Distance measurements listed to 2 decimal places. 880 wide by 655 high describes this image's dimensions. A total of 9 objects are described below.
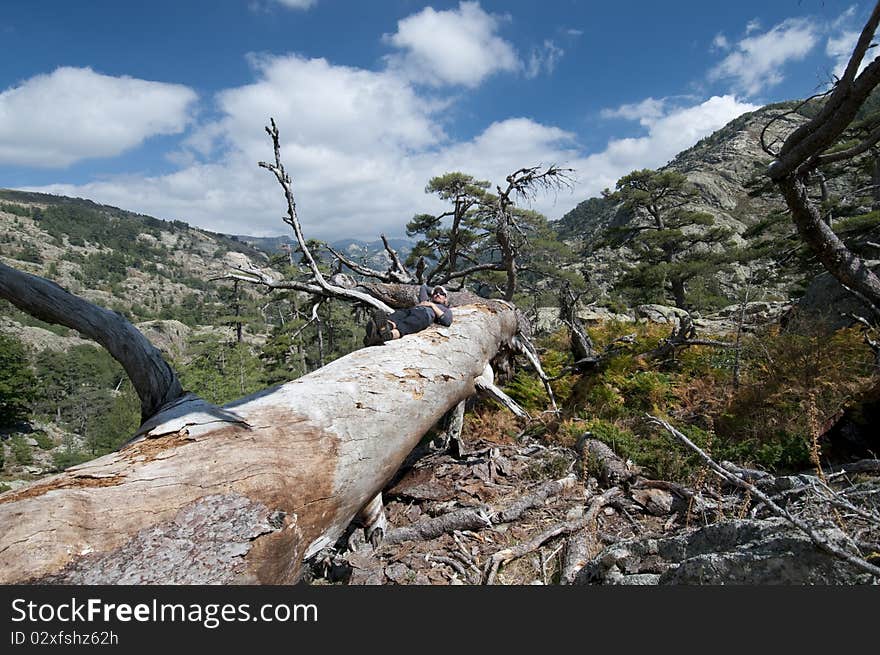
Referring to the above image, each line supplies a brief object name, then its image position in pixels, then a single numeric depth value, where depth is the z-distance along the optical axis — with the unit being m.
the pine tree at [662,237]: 22.77
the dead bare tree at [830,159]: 3.22
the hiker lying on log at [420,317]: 4.96
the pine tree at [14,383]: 48.24
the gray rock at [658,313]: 13.99
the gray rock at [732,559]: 1.63
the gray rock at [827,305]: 6.79
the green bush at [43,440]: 54.81
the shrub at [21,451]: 47.84
